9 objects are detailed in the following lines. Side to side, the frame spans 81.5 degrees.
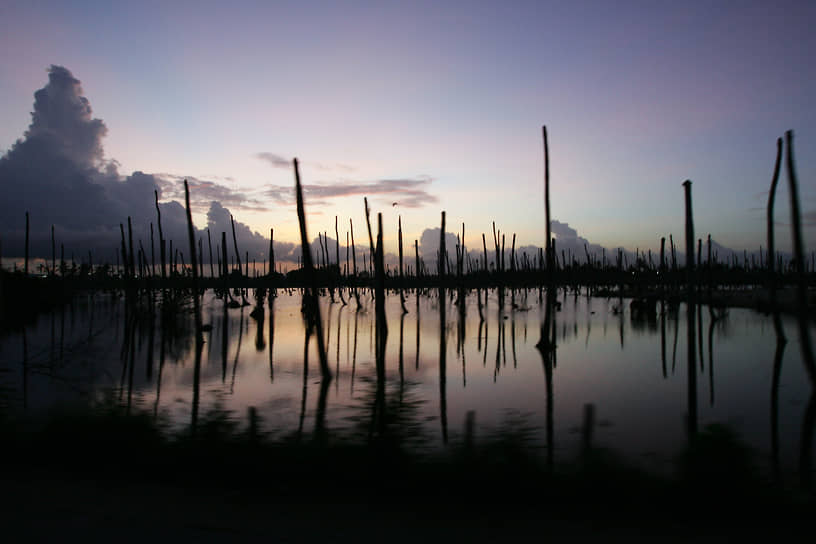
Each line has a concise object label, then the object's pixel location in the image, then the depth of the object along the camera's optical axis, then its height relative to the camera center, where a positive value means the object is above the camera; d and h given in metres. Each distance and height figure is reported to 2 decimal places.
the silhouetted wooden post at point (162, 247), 35.19 +2.82
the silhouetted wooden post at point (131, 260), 32.97 +1.70
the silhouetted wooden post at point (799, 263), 10.11 +0.35
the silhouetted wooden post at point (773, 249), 14.36 +0.97
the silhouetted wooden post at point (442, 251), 29.53 +1.91
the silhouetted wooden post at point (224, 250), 41.64 +2.92
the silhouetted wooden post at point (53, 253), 55.04 +3.69
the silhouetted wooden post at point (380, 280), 19.46 +0.09
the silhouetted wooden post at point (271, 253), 45.41 +2.92
